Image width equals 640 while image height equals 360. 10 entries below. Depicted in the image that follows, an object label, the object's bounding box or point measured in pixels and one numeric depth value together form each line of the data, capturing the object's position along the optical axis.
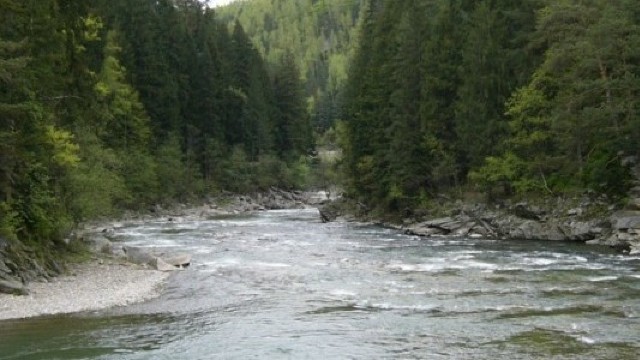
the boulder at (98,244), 30.39
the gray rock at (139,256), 28.28
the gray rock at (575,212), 35.25
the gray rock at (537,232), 35.00
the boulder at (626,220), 30.94
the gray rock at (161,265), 26.94
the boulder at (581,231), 33.28
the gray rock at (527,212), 37.69
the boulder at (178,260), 27.88
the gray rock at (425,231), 40.72
